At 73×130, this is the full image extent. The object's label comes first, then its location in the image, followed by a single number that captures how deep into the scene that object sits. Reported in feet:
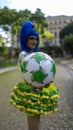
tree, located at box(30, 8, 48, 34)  63.31
